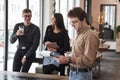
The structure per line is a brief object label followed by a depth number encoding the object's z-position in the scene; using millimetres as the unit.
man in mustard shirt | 2264
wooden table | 2574
